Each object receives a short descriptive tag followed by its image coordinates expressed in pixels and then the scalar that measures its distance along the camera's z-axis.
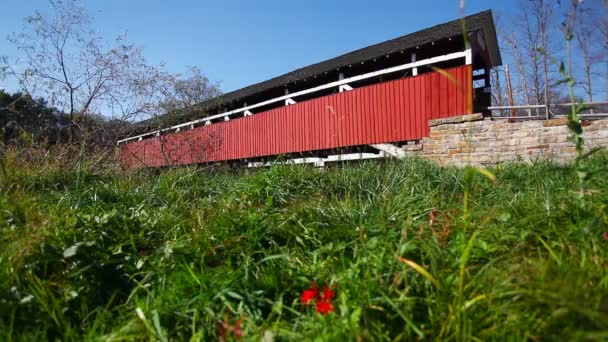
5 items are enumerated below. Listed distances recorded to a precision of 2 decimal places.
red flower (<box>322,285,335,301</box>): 1.06
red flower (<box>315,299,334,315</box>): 1.01
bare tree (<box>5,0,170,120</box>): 9.64
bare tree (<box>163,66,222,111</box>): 11.85
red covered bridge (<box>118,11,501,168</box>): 9.05
